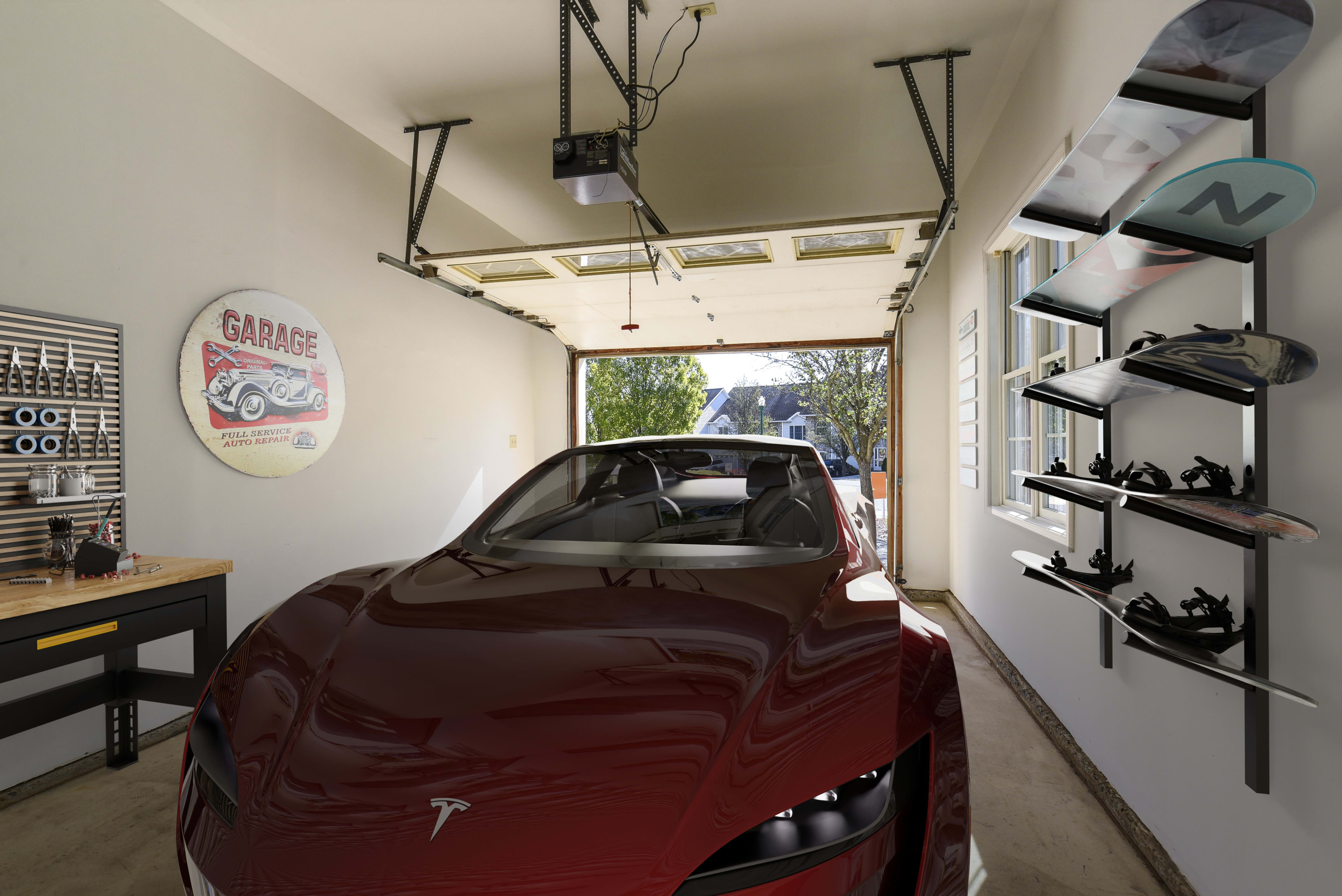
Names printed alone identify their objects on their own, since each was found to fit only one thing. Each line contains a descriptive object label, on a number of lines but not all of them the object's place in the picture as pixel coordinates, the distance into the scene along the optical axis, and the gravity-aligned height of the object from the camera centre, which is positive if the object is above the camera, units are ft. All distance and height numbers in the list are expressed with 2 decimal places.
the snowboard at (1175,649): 3.59 -1.39
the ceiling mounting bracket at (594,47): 9.16 +6.23
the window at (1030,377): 9.64 +1.31
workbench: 5.73 -1.89
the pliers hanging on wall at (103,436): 8.18 +0.21
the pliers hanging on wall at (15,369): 7.27 +0.99
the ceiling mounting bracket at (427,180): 13.05 +5.89
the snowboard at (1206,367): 3.47 +0.57
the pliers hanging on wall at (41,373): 7.52 +0.97
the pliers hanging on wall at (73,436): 7.85 +0.19
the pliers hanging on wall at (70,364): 7.89 +1.13
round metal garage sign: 9.75 +1.18
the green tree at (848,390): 31.45 +3.20
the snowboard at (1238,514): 3.34 -0.39
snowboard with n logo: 3.51 +1.57
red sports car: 2.53 -1.42
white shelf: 7.17 -0.59
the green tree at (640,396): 45.37 +4.07
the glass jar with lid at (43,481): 7.12 -0.35
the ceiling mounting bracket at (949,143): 10.48 +5.45
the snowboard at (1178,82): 3.66 +2.60
